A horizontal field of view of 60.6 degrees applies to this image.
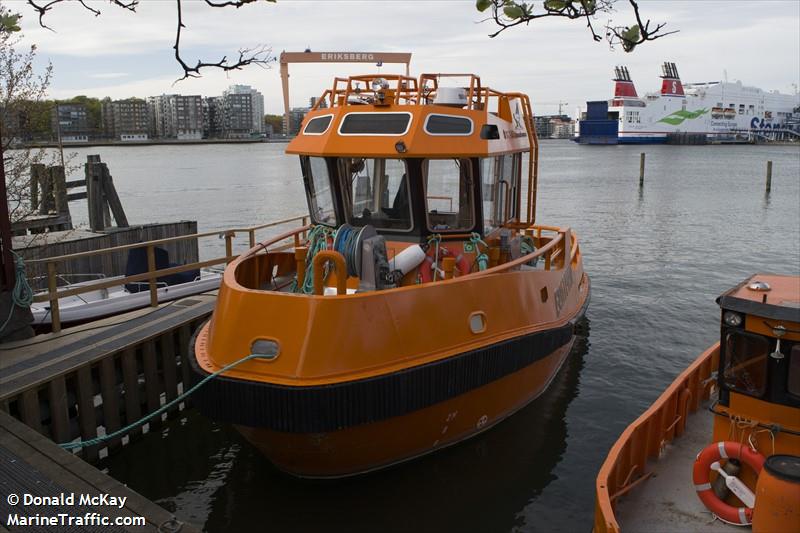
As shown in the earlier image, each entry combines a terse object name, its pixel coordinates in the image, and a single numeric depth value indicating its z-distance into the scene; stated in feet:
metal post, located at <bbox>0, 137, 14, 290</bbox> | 25.93
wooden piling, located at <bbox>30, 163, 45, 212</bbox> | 37.48
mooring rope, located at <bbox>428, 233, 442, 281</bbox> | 25.51
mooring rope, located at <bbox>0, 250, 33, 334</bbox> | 27.09
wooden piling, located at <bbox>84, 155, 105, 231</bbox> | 51.85
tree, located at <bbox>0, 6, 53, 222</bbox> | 29.19
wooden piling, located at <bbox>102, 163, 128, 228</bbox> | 52.65
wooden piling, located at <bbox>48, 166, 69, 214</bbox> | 49.84
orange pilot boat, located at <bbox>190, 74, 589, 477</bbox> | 20.12
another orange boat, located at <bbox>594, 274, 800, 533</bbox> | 15.20
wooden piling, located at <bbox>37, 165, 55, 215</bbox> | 46.75
